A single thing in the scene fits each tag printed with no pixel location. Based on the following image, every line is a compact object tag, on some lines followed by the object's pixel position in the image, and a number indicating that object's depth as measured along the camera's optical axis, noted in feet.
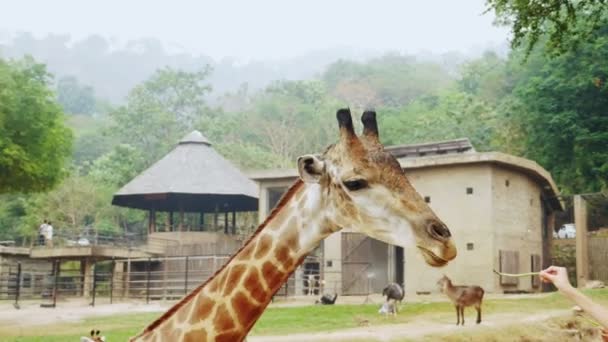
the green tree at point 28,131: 84.07
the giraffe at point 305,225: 13.29
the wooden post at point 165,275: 104.92
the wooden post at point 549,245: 113.60
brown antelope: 61.87
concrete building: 94.99
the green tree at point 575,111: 107.65
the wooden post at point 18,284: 86.07
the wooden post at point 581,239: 101.60
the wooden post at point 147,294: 98.78
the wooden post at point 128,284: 117.60
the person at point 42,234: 117.19
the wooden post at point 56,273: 95.46
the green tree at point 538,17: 50.11
